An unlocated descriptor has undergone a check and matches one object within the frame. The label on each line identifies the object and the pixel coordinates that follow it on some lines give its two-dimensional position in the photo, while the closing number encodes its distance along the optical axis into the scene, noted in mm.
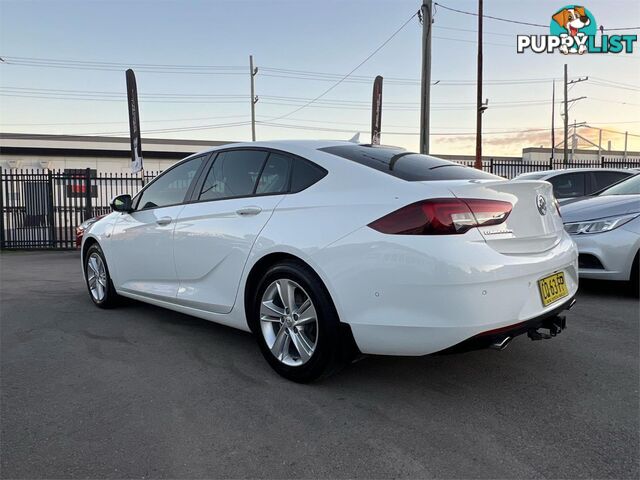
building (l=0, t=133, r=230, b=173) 32469
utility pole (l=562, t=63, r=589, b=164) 41881
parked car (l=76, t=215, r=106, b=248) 5934
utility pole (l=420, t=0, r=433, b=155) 13820
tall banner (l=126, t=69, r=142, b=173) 13039
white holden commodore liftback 2531
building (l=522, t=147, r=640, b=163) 53059
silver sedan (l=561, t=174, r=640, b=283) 5062
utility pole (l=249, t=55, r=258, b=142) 35500
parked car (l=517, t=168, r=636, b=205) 8555
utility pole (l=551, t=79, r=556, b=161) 48150
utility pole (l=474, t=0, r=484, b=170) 18984
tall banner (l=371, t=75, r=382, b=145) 14432
